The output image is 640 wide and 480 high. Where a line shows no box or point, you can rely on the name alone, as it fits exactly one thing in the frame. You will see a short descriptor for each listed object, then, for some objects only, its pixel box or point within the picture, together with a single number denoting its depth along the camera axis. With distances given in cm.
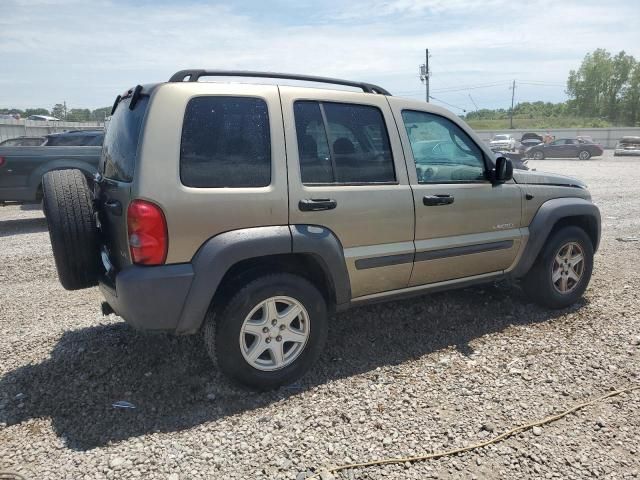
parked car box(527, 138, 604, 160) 3116
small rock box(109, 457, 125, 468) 254
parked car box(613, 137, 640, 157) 3158
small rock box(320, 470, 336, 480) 247
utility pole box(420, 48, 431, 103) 5209
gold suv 285
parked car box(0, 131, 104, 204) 909
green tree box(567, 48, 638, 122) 7669
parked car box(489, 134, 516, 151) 3369
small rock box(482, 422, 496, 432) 285
